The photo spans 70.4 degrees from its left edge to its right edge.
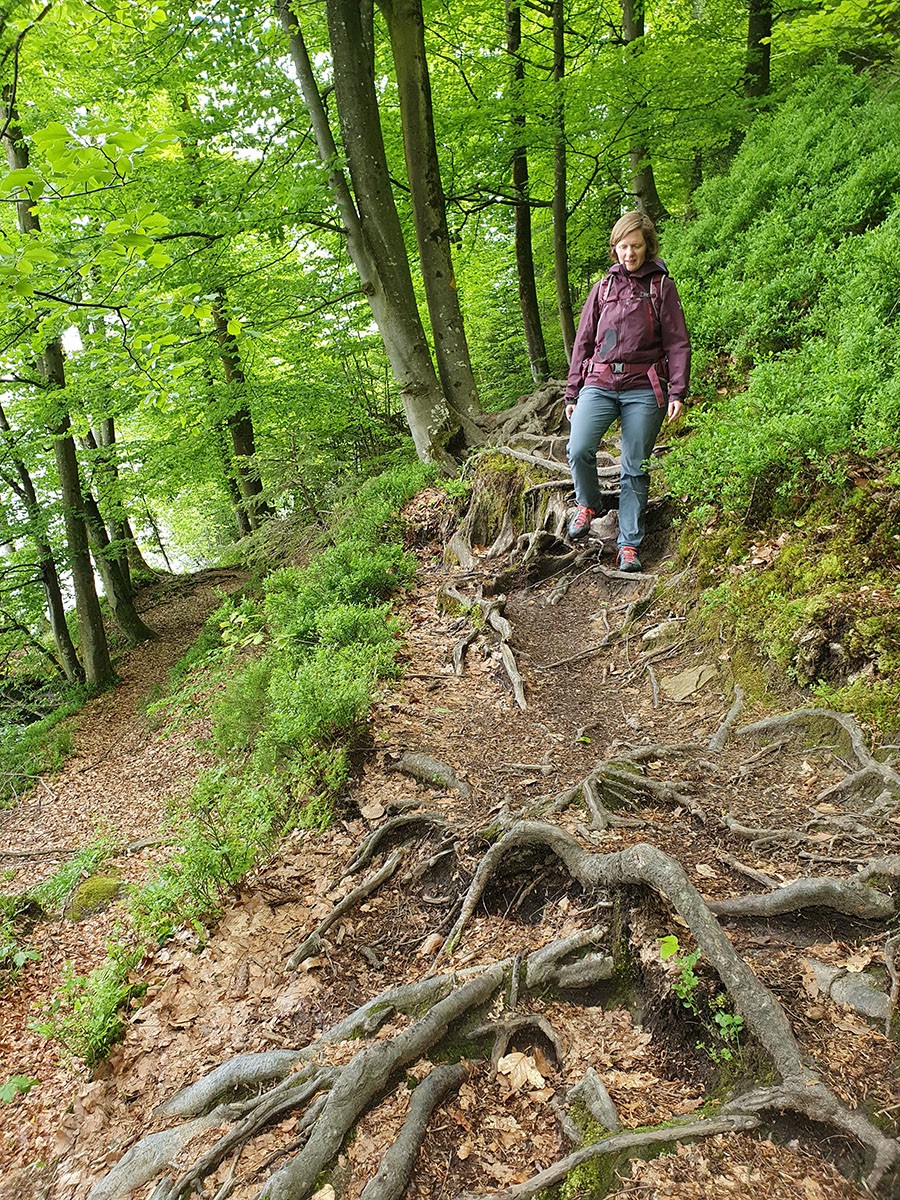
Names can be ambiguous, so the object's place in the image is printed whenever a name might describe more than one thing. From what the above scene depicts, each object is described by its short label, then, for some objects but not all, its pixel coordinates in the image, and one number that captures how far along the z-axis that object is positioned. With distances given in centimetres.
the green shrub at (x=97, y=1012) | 347
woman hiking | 510
